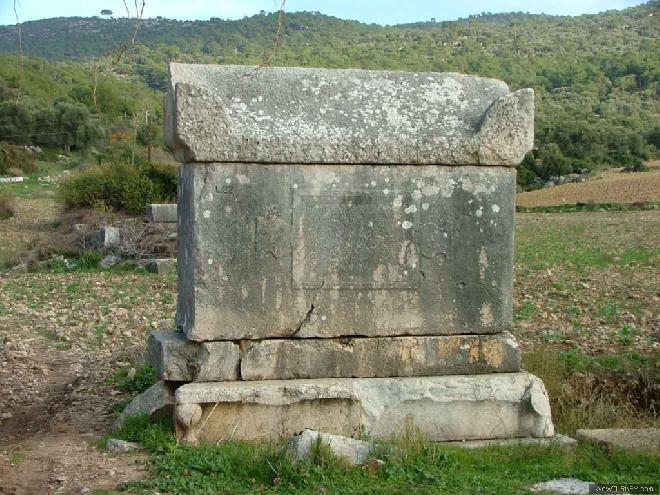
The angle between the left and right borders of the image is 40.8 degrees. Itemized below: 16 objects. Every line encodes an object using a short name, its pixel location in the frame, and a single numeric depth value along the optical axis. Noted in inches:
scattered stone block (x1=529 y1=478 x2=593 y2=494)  180.6
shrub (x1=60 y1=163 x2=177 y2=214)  863.7
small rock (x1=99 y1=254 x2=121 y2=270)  656.4
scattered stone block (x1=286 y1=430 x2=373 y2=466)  187.5
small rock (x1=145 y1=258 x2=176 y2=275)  618.2
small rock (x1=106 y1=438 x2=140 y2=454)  211.1
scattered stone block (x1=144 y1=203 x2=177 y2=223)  766.5
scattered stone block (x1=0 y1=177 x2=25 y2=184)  1509.2
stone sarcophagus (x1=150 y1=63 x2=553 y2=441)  213.8
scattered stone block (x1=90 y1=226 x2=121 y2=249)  698.1
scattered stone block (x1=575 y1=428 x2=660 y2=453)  203.5
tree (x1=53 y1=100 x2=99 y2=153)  1567.1
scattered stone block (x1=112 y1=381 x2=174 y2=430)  221.0
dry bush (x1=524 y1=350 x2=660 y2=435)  248.7
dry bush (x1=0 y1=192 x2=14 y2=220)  1033.5
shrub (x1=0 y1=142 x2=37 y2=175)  1581.4
